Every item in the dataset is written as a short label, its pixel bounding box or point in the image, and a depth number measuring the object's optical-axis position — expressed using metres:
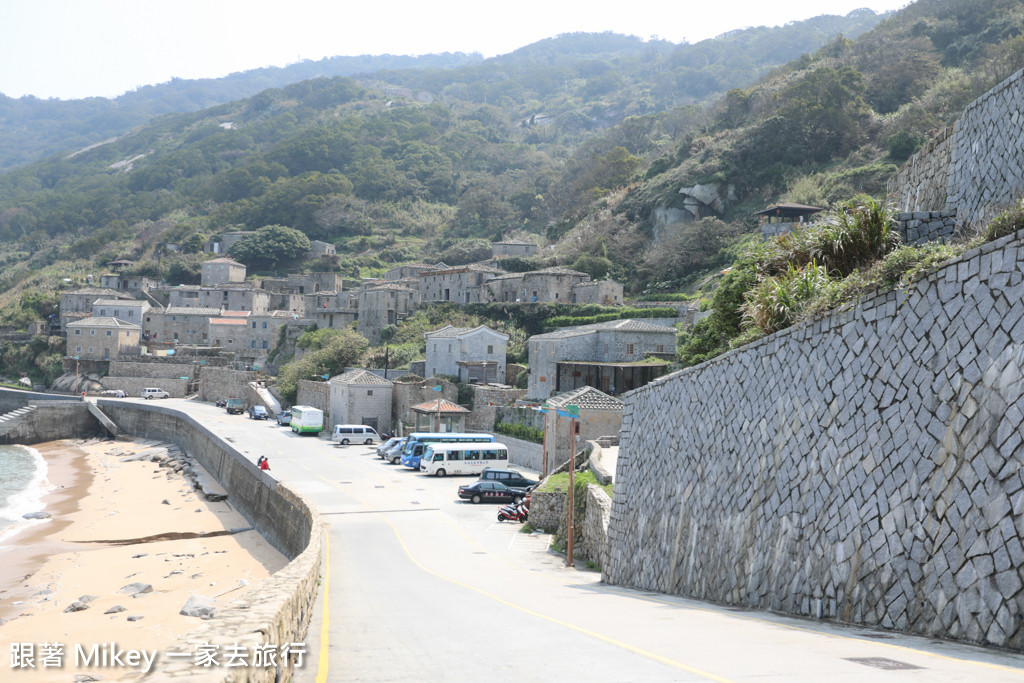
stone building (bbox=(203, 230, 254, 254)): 114.25
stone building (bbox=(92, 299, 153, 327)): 87.81
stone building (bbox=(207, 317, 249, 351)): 87.19
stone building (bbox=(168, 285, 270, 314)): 92.06
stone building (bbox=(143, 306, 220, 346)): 89.69
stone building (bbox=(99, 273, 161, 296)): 99.25
